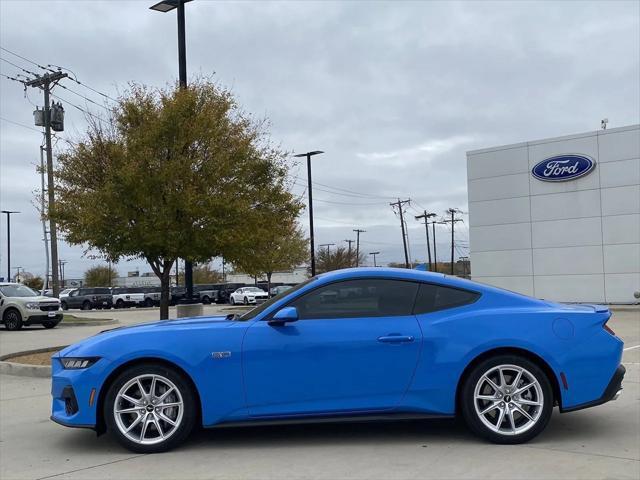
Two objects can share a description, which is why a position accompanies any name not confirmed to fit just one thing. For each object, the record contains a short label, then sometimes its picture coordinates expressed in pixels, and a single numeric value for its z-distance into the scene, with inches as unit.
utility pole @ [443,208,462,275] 3534.7
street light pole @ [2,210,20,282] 2425.9
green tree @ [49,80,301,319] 418.3
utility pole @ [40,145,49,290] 495.4
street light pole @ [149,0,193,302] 490.8
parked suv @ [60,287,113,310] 1898.4
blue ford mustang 203.3
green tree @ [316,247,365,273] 3128.2
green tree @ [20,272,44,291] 3357.3
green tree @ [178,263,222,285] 3479.8
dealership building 994.1
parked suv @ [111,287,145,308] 1894.7
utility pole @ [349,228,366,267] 4034.7
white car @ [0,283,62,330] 809.5
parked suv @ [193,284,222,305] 2000.5
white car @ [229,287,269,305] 1768.0
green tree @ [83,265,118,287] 3720.5
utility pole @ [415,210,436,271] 3245.6
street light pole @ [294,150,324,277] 1326.3
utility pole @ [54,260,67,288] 3875.5
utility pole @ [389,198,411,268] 2709.6
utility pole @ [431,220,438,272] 3313.2
